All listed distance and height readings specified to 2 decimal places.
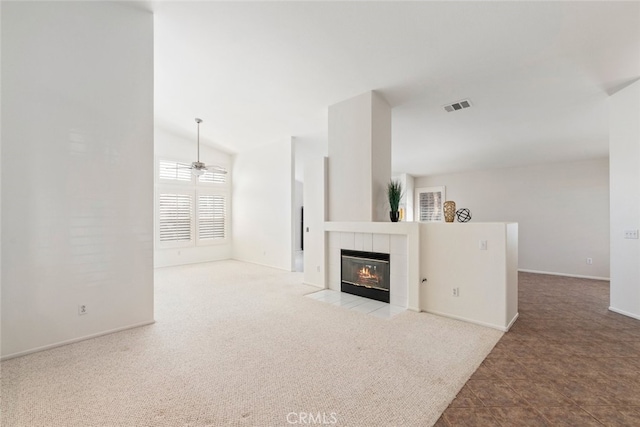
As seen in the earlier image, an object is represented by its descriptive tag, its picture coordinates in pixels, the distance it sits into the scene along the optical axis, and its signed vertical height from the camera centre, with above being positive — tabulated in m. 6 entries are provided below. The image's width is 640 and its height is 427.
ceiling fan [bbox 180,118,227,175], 5.44 +0.99
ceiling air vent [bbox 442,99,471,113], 4.20 +1.75
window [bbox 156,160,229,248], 6.87 +0.24
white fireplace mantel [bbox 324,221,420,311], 3.73 -0.47
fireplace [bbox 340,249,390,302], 4.14 -0.94
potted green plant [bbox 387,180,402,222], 4.13 +0.25
